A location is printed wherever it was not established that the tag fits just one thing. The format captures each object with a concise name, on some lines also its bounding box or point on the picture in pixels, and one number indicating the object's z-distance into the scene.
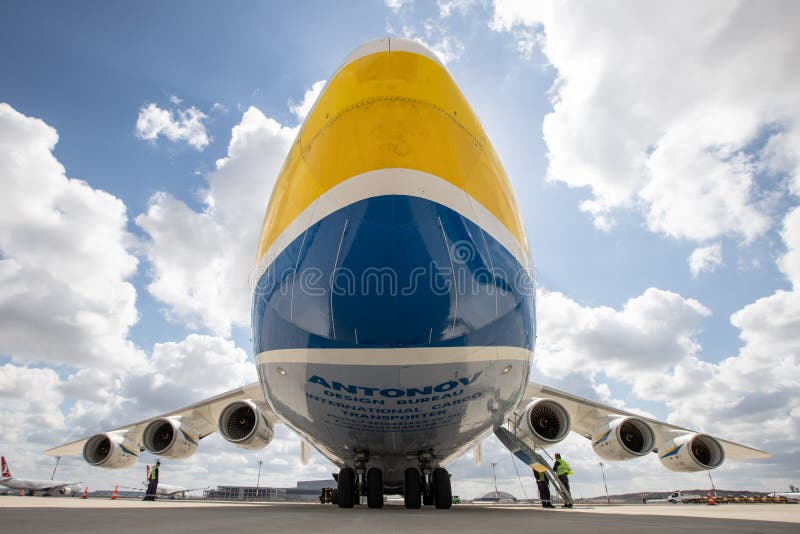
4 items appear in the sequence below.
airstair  7.82
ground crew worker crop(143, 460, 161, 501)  12.80
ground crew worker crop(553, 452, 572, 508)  9.70
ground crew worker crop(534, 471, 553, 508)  8.85
